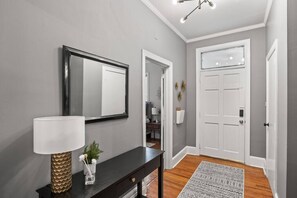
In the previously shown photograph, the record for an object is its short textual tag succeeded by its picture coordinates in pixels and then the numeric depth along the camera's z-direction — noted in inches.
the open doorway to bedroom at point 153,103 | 200.7
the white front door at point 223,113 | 135.6
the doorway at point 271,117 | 86.6
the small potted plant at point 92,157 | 52.3
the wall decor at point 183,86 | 148.7
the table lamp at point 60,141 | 38.8
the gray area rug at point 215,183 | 89.7
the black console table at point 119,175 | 46.0
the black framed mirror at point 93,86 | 55.4
